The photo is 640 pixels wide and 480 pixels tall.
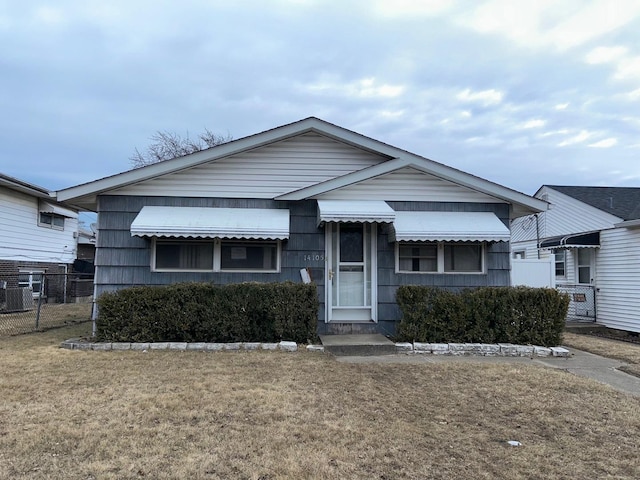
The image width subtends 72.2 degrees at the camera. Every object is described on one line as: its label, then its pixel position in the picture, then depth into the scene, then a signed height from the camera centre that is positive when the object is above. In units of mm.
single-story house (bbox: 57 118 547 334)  8531 +1025
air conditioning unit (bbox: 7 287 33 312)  13422 -849
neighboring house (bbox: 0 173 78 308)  14766 +1430
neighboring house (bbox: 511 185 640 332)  12094 +868
